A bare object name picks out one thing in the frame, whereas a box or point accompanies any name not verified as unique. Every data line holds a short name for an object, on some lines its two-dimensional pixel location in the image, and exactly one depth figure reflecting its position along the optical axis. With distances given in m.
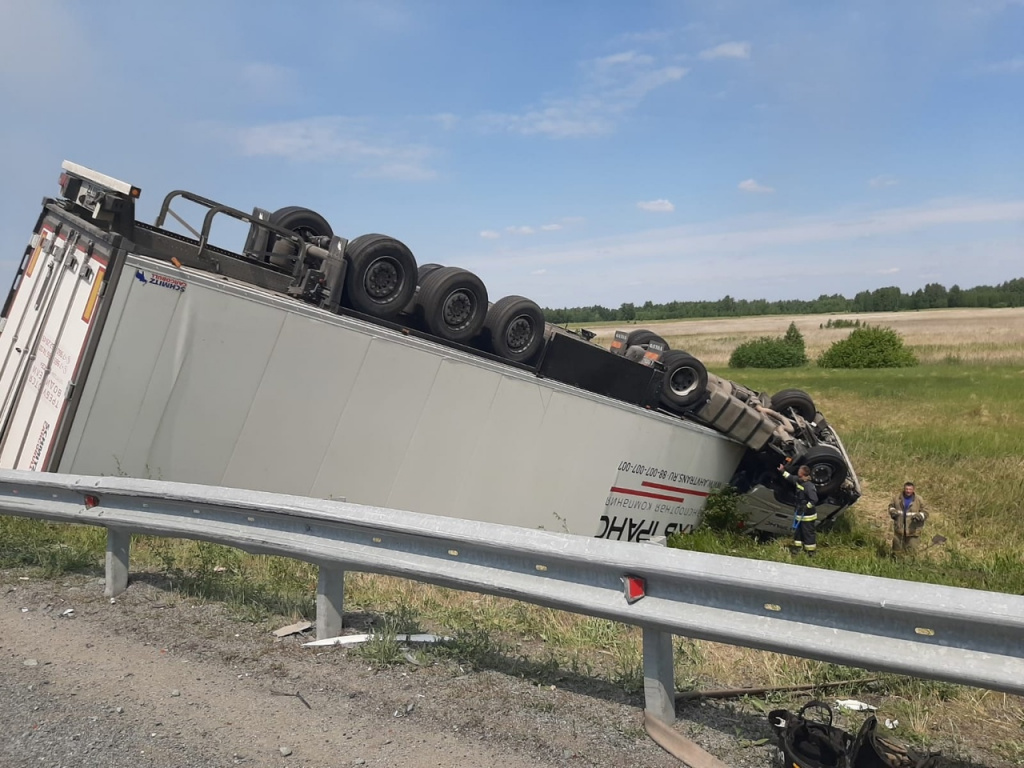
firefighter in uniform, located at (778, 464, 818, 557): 9.61
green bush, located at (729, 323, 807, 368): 42.50
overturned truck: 5.82
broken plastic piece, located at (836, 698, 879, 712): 2.89
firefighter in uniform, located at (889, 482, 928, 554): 10.31
